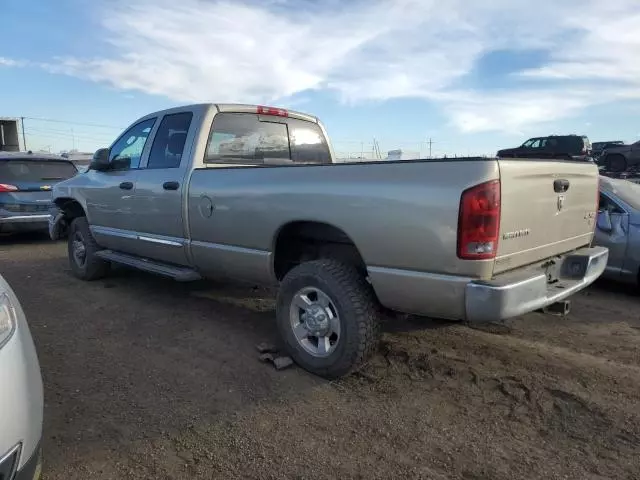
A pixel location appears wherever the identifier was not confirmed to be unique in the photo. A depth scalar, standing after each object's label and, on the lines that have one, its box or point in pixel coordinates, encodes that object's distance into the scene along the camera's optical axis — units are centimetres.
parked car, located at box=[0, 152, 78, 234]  904
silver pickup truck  290
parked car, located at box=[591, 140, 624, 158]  2806
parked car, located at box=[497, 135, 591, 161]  2266
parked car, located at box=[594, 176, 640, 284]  560
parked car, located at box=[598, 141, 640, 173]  1967
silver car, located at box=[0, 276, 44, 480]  185
